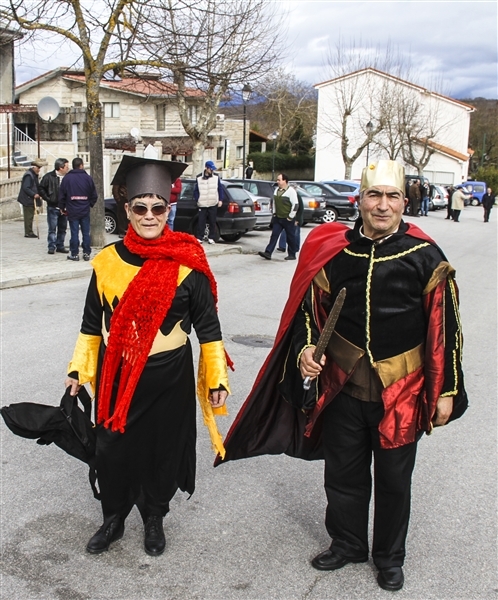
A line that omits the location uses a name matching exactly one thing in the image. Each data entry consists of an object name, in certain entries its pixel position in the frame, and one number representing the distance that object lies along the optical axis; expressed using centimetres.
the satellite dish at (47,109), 2109
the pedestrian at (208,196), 1534
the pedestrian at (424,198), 3291
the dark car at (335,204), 2477
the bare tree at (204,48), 1360
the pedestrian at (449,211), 3145
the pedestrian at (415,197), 3192
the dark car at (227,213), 1641
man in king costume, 293
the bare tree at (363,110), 4831
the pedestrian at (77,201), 1241
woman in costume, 307
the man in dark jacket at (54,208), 1326
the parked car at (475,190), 4956
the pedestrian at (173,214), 1525
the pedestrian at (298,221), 1440
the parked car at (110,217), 1716
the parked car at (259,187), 2089
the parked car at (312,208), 2308
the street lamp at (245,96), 2302
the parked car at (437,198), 3894
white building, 5072
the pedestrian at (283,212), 1400
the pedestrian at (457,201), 3009
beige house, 4766
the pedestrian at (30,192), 1488
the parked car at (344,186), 2638
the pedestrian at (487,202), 3126
